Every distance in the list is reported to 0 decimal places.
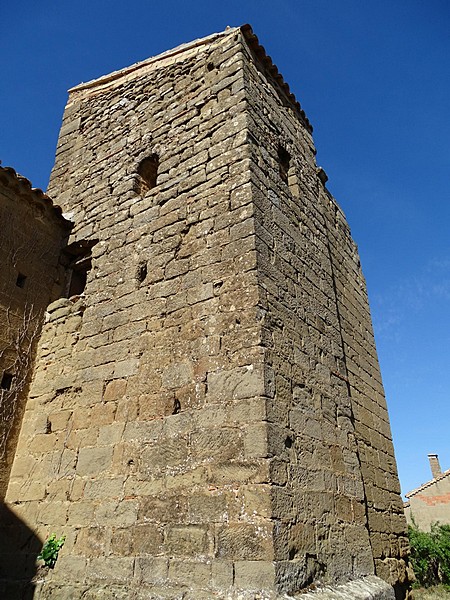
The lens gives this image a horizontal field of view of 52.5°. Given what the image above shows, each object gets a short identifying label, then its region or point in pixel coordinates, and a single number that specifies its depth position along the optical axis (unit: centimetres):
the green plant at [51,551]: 368
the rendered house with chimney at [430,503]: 1733
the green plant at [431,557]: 1428
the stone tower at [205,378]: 304
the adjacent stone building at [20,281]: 469
